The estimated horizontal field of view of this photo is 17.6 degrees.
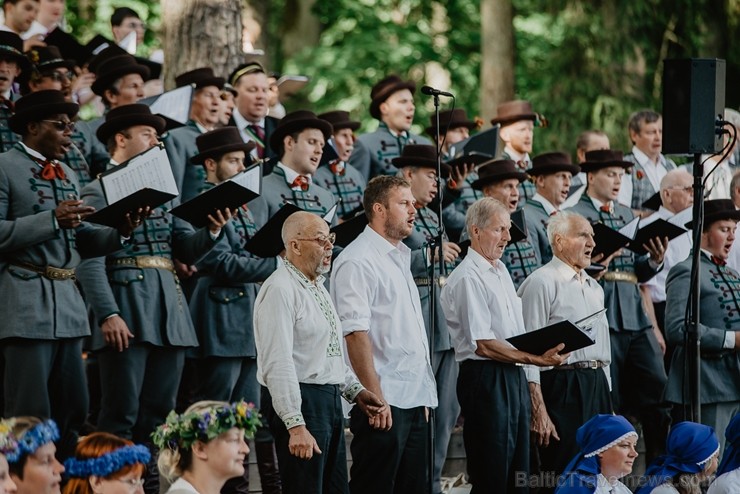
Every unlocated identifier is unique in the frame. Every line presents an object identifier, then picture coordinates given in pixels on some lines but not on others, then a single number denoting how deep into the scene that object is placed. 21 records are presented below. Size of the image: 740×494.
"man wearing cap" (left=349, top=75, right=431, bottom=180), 16.74
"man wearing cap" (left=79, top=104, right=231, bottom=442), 12.45
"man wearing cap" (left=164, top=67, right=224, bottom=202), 14.16
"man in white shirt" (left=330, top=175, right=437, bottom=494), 11.48
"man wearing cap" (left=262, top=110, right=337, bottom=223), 14.14
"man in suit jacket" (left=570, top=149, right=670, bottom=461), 15.38
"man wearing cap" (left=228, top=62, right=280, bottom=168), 16.14
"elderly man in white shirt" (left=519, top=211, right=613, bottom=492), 13.39
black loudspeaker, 13.38
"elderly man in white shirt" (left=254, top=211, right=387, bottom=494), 10.40
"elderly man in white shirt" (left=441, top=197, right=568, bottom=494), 12.43
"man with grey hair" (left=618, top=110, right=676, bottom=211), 18.20
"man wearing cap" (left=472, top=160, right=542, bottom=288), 15.10
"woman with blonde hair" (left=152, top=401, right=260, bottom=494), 9.01
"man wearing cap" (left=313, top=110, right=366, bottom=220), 15.62
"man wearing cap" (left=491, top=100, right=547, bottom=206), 17.75
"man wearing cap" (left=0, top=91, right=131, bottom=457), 11.58
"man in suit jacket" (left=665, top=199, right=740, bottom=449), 14.66
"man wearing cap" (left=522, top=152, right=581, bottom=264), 15.87
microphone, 12.35
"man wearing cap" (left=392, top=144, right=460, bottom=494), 13.88
